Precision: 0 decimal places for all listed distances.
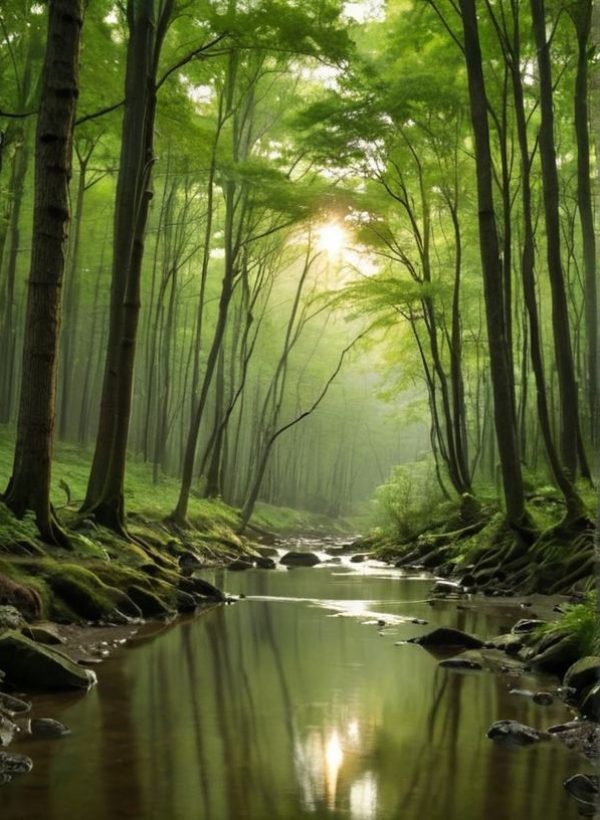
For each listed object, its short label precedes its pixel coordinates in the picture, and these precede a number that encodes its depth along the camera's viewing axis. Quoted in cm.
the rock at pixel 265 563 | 1552
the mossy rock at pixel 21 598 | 603
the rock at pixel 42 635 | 549
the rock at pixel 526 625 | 703
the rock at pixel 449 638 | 673
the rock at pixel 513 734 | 397
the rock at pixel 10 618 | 526
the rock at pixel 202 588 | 937
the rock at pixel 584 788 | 318
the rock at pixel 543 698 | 476
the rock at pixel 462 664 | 579
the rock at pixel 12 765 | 319
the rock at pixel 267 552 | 1977
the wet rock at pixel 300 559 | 1677
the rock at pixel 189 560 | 1370
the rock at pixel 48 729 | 377
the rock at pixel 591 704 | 421
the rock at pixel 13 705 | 411
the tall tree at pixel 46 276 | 764
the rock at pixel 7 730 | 362
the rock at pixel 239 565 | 1467
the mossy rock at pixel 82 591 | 691
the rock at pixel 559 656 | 557
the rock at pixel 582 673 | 480
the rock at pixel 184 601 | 848
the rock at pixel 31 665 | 461
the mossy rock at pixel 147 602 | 780
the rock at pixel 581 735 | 381
